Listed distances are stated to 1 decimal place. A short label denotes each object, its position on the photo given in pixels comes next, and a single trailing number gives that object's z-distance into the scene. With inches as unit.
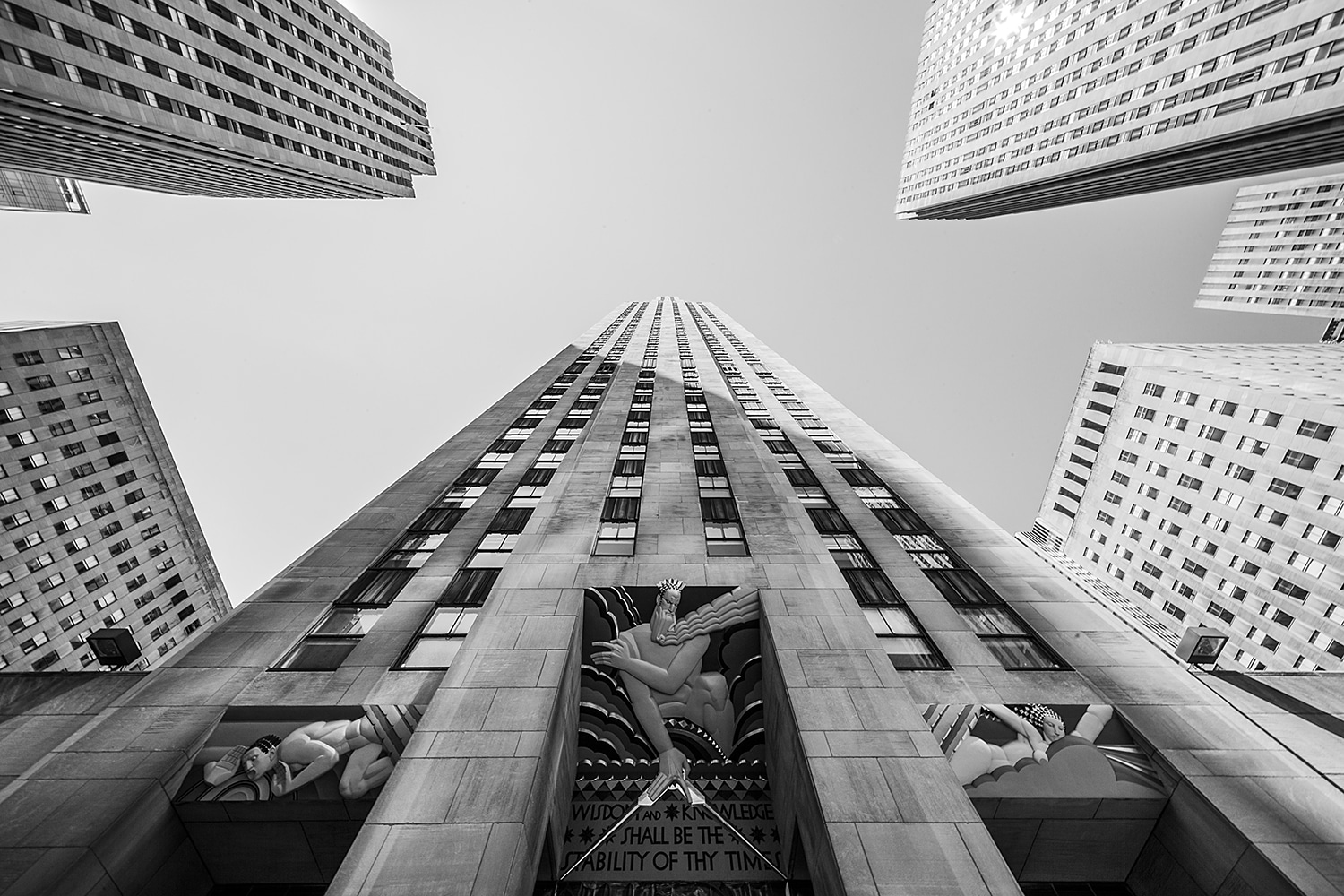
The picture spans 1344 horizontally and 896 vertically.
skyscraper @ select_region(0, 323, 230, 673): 1734.7
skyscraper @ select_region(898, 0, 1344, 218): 1534.2
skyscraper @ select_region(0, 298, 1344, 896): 438.9
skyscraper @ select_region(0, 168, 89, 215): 2927.7
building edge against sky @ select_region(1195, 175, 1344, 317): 3444.9
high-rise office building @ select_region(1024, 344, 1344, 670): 1626.5
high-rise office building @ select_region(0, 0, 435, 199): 1277.1
